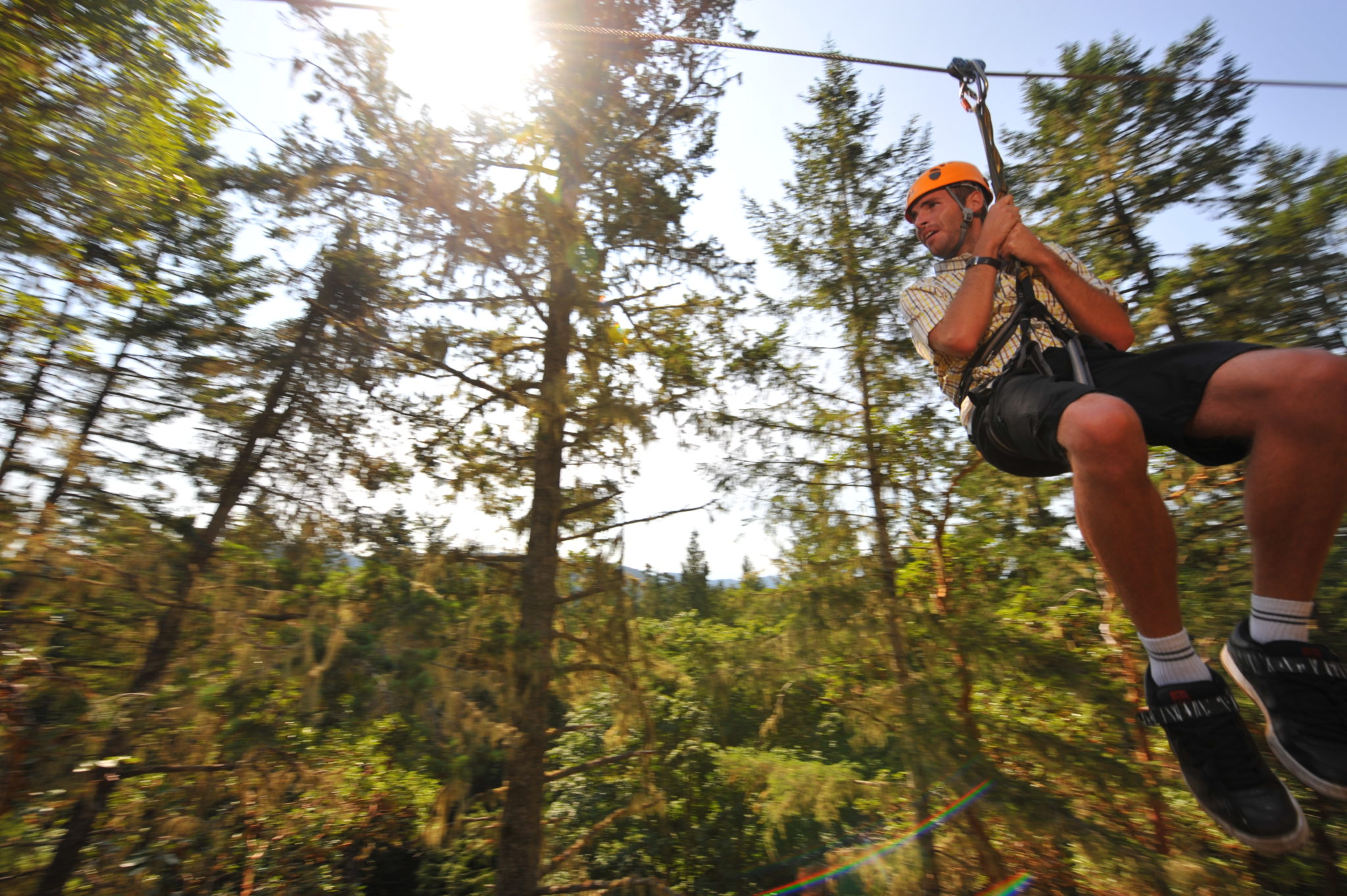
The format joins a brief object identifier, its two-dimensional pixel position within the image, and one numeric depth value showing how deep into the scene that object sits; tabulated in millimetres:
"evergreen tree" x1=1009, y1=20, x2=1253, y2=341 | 7523
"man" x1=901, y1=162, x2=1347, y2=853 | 1448
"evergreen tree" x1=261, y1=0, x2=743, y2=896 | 6543
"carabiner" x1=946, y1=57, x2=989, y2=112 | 2564
